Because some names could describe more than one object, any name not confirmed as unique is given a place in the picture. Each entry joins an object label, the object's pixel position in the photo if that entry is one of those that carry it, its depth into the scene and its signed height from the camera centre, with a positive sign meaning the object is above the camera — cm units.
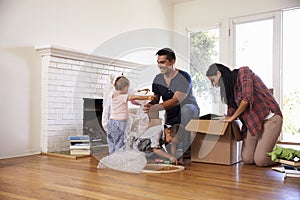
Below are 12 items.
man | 248 +14
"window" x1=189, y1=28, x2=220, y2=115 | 517 +100
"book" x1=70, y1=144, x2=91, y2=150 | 317 -36
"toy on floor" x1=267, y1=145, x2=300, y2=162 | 228 -30
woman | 264 +3
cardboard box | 265 -26
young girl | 243 -2
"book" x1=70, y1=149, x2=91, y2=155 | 315 -42
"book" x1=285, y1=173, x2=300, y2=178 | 219 -42
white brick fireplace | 331 +24
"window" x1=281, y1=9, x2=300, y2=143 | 446 +47
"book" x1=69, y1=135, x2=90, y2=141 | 325 -29
